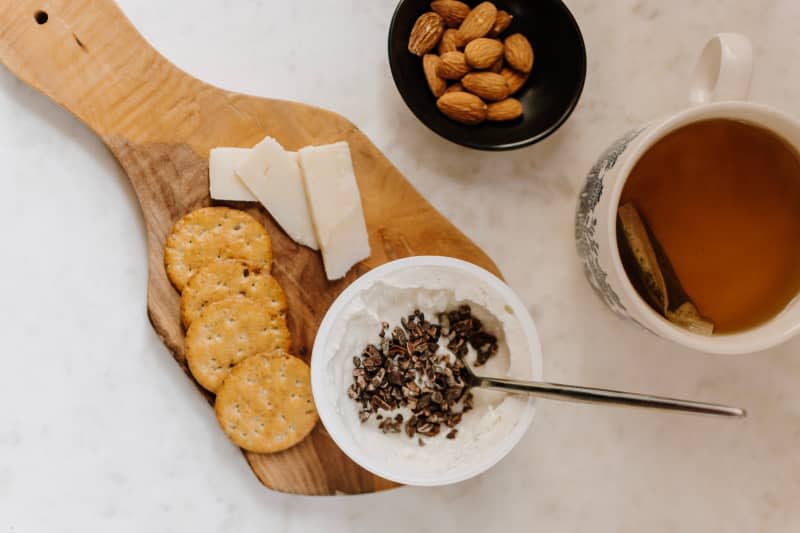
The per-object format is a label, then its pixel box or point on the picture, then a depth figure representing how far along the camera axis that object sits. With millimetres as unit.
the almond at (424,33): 935
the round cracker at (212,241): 933
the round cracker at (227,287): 929
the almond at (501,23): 954
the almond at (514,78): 957
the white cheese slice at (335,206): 924
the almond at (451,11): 940
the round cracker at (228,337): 920
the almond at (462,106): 922
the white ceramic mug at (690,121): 726
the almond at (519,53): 945
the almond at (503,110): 939
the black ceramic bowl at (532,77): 925
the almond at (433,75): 938
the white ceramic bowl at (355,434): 855
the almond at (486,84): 929
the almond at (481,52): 927
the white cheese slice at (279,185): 918
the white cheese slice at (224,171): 925
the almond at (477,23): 938
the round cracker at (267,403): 923
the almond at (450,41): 944
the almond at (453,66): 927
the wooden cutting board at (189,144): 932
